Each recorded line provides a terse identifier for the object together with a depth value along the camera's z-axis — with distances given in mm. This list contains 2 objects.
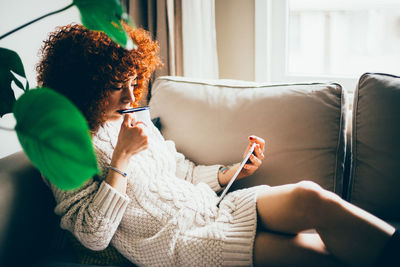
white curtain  1776
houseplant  435
